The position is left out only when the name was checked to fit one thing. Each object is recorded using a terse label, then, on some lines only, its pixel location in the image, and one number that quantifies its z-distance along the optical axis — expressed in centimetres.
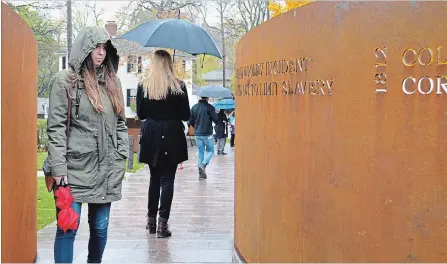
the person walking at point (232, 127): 2807
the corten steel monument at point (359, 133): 372
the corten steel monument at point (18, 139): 430
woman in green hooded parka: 457
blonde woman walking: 706
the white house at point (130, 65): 4013
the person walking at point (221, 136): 2284
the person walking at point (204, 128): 1458
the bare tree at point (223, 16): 3624
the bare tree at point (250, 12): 3378
